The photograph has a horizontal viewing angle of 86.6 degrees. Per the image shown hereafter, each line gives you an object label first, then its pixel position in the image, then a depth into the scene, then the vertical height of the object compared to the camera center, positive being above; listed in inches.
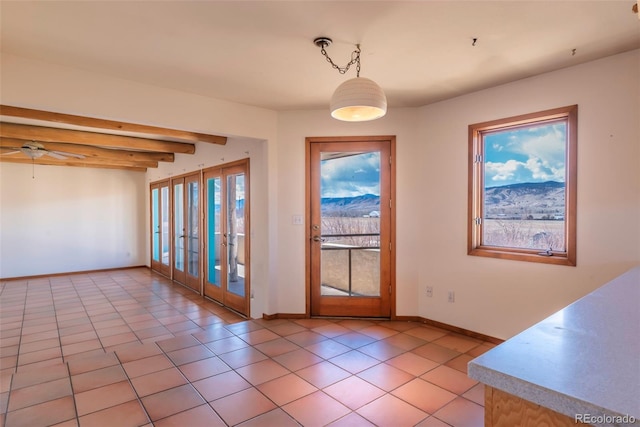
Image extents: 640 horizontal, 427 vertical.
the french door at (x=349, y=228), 162.2 -10.0
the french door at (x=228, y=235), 184.9 -16.0
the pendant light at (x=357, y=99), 86.7 +28.1
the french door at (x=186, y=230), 238.2 -16.5
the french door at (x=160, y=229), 285.6 -18.3
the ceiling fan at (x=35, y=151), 186.4 +33.1
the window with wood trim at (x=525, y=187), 116.8 +7.4
